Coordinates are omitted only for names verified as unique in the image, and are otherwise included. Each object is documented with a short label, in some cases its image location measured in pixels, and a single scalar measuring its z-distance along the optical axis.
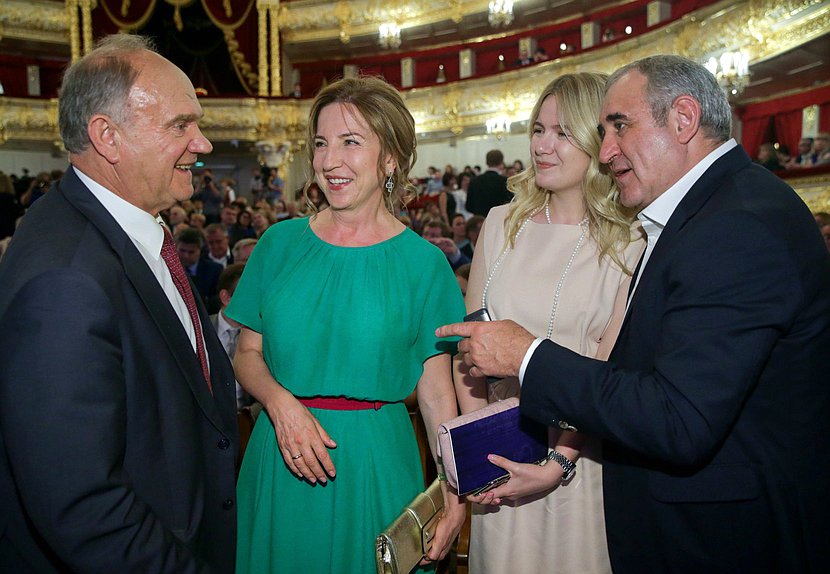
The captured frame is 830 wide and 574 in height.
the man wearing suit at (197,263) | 5.90
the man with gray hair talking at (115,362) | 1.18
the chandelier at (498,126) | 15.34
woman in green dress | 1.93
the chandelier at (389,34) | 17.22
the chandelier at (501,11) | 14.82
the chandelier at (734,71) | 8.62
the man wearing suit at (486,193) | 7.09
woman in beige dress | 2.13
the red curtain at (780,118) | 10.74
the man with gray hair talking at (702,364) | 1.36
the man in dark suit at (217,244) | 6.87
